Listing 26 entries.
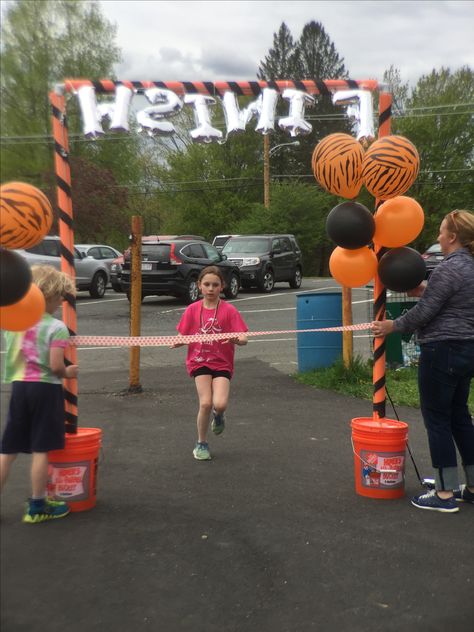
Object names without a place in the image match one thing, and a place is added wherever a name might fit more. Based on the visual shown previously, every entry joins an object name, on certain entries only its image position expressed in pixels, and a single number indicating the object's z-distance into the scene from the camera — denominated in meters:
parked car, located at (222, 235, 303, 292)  21.42
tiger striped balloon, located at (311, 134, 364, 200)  4.26
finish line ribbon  4.48
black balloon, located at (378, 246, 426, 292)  4.26
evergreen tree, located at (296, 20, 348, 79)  45.77
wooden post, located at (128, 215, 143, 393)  7.81
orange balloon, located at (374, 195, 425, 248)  4.31
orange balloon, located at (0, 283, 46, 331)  3.31
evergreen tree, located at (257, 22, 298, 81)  45.06
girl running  5.20
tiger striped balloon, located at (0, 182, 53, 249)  3.23
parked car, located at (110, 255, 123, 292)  20.08
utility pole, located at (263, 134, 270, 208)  27.31
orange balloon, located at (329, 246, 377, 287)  4.41
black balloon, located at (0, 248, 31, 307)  3.20
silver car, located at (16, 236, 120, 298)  20.06
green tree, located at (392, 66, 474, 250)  35.47
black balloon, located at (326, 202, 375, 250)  4.22
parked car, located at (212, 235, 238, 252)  28.65
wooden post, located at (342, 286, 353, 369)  7.94
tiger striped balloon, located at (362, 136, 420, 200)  4.18
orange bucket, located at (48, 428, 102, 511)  4.09
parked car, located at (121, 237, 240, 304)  15.61
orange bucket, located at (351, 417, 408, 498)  4.43
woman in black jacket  4.08
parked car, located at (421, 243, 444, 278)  16.61
